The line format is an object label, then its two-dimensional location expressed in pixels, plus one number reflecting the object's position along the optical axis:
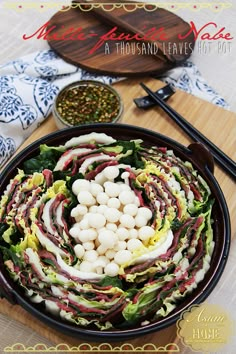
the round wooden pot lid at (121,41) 2.31
